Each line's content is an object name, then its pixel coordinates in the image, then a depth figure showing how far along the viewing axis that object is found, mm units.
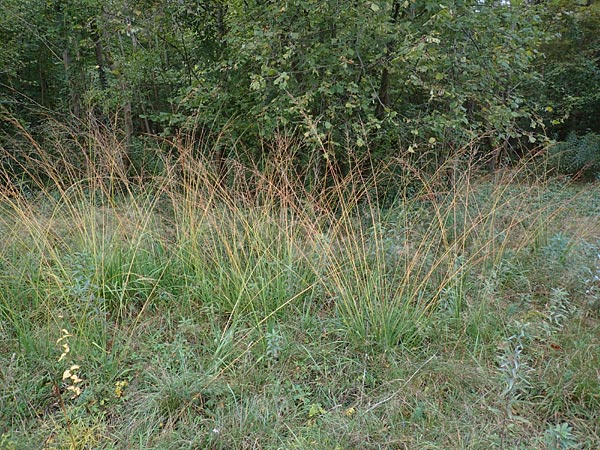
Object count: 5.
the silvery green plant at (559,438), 1637
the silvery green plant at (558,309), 2520
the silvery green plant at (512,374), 1721
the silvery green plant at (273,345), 2307
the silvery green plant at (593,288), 2723
